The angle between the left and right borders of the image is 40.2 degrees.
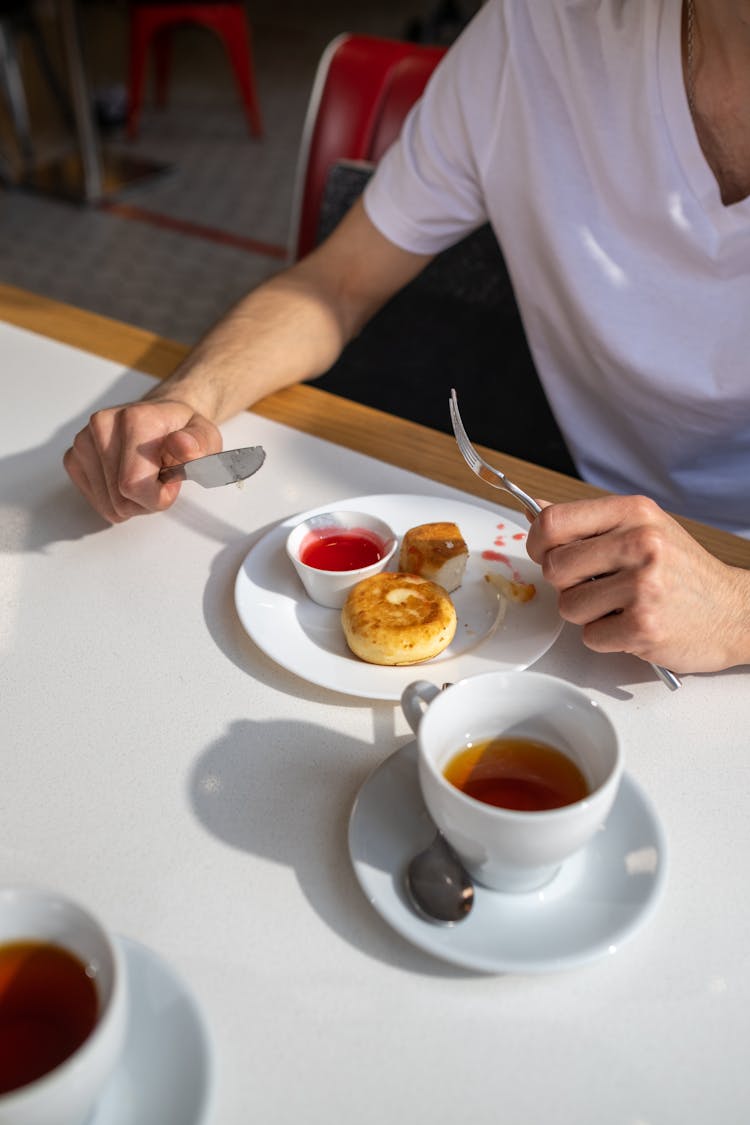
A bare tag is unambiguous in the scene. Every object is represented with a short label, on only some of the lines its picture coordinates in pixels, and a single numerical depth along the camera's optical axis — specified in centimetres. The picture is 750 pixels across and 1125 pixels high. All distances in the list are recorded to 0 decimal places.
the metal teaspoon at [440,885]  64
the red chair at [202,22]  450
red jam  94
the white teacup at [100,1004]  47
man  113
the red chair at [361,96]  162
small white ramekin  90
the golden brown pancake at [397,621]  84
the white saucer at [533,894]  62
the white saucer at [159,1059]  55
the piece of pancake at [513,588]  93
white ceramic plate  85
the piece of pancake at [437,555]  92
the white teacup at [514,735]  60
